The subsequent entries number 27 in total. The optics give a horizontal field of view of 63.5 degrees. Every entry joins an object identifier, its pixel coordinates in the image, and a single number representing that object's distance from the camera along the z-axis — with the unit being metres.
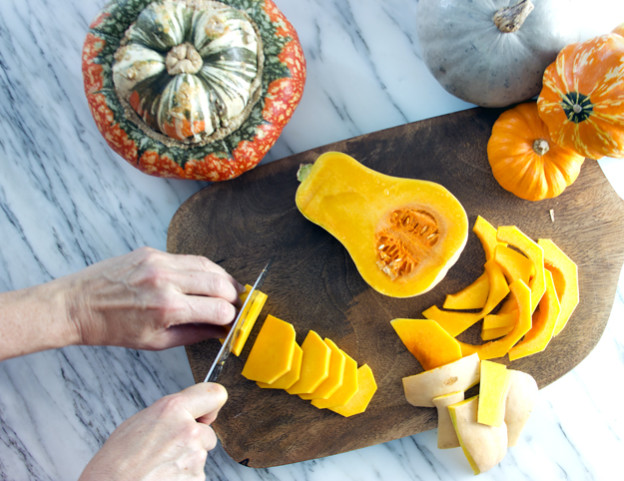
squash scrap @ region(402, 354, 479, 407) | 1.30
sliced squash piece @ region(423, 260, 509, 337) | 1.35
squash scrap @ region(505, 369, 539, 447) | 1.32
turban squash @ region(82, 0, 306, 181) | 1.15
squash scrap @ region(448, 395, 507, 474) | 1.31
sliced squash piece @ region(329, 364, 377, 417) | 1.36
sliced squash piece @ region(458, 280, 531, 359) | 1.30
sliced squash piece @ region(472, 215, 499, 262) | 1.36
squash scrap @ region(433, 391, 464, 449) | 1.33
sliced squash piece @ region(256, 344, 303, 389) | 1.32
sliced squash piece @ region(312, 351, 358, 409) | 1.33
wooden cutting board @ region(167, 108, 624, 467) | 1.38
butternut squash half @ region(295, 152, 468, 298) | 1.23
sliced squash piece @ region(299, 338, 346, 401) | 1.31
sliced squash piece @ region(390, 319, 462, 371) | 1.33
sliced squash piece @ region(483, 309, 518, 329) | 1.35
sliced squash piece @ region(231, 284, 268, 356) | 1.30
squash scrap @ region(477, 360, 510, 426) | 1.30
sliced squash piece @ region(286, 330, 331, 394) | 1.31
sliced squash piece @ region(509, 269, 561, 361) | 1.33
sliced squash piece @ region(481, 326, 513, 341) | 1.37
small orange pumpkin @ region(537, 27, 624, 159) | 1.09
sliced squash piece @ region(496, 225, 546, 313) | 1.31
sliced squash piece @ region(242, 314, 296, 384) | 1.31
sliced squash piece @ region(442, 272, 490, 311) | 1.37
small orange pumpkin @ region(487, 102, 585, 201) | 1.28
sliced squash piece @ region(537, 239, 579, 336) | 1.35
